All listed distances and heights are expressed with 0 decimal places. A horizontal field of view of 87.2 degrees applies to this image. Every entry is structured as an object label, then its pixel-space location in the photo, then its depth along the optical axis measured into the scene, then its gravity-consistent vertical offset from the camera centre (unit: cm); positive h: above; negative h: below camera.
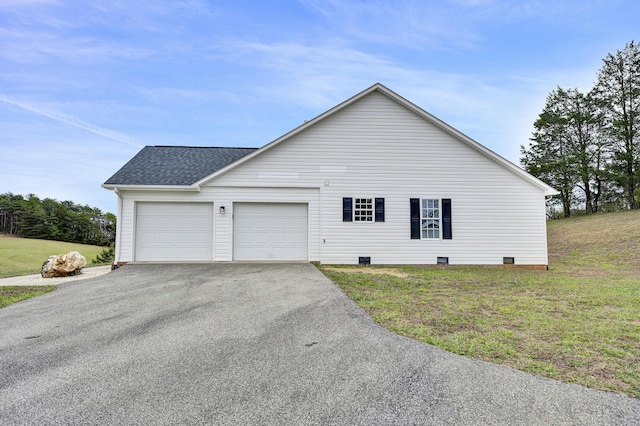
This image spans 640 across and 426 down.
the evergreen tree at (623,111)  2414 +923
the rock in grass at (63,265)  1001 -100
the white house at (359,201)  1214 +121
